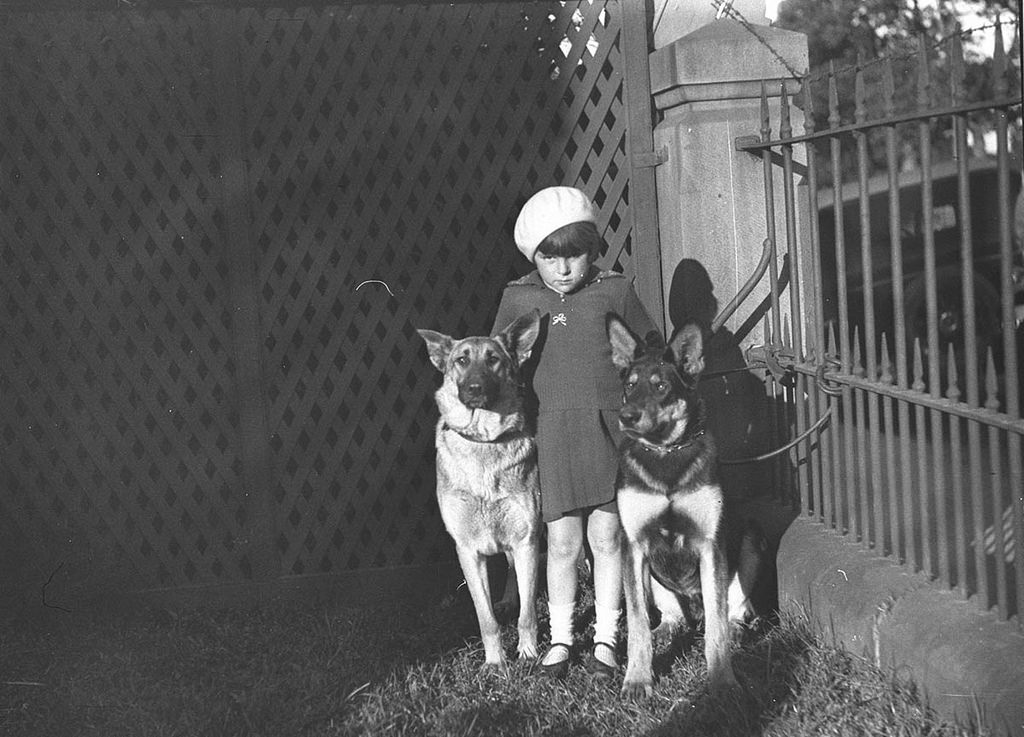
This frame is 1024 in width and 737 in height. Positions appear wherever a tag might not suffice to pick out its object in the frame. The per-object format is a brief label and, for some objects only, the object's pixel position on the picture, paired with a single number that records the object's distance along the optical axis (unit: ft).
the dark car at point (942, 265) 39.81
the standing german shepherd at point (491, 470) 15.29
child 15.02
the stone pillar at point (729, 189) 17.69
